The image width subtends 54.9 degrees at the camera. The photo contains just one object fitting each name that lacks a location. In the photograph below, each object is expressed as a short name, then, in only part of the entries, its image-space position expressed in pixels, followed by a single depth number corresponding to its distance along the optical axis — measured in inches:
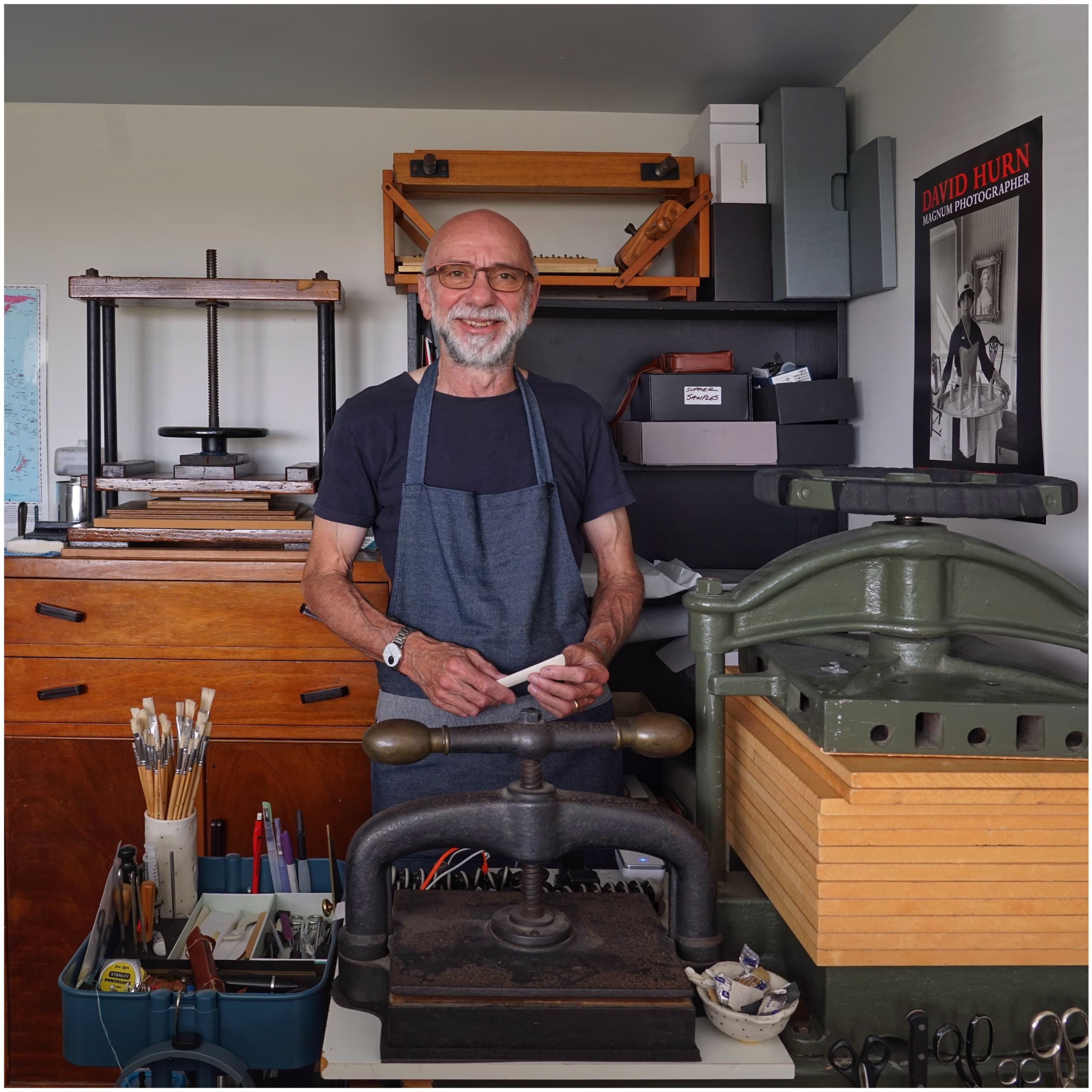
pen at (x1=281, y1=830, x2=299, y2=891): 75.2
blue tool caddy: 53.5
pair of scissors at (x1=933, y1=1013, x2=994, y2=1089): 43.9
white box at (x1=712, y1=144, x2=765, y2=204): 124.0
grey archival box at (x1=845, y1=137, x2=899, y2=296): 110.2
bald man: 80.4
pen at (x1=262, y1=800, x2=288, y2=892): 74.5
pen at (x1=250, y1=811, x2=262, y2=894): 74.5
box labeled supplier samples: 123.9
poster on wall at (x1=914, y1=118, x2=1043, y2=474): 84.0
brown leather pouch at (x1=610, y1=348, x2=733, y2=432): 125.9
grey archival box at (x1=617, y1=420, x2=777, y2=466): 122.7
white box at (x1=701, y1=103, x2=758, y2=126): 125.2
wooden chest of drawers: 113.3
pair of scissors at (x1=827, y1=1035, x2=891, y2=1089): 43.0
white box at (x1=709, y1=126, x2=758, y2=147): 125.3
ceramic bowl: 43.9
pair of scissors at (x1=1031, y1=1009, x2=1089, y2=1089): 43.3
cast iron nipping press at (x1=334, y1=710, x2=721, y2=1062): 42.6
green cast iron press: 46.6
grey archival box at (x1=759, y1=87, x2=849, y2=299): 120.0
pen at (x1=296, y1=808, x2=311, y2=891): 75.9
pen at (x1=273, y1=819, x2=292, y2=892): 75.0
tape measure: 56.4
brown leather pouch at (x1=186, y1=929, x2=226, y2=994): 55.7
